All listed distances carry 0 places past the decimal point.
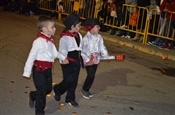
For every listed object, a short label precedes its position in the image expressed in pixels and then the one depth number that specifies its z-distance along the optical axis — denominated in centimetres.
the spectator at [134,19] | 1173
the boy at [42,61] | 454
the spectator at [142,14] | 1162
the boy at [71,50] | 504
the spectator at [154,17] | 1124
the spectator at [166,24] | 1071
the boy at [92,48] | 546
